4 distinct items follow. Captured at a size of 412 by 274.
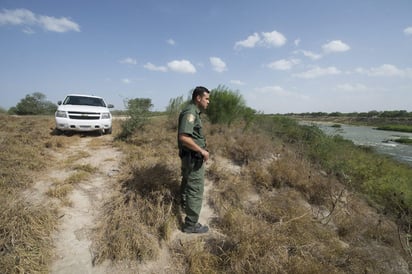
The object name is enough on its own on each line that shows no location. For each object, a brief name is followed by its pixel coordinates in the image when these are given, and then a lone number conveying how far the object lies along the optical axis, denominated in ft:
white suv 21.06
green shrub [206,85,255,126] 26.43
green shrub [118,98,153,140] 21.53
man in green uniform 8.48
